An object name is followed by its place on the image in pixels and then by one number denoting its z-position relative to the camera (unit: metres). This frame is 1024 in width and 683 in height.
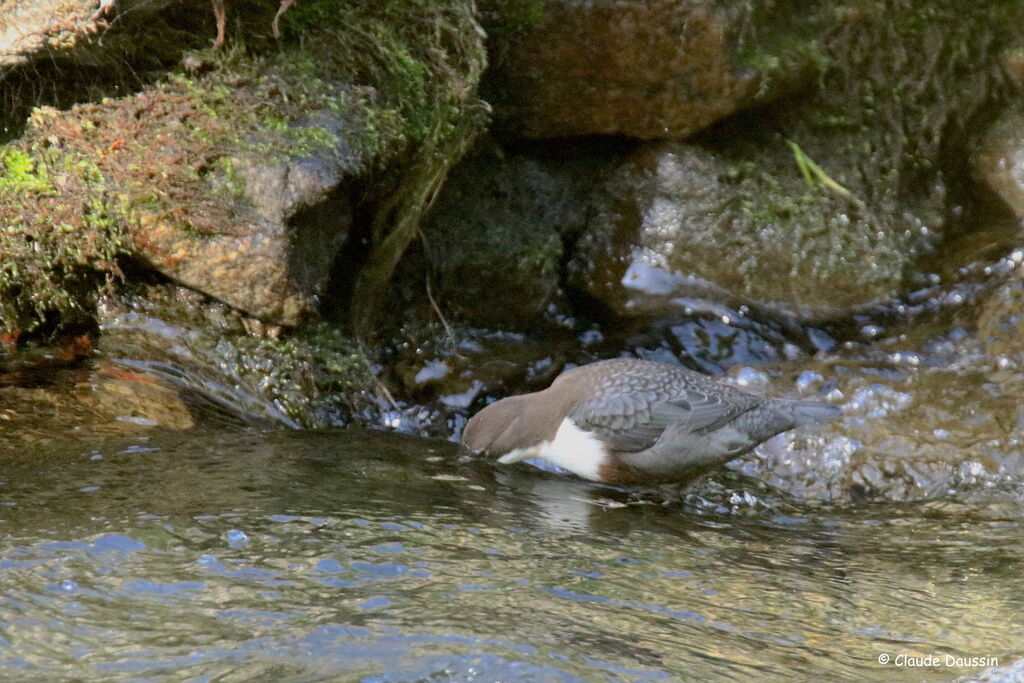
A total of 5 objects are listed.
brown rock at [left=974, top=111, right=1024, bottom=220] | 12.55
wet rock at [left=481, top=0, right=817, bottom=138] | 11.32
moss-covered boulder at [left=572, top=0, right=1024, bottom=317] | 12.35
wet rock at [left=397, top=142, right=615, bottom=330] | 11.79
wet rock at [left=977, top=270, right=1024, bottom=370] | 10.85
